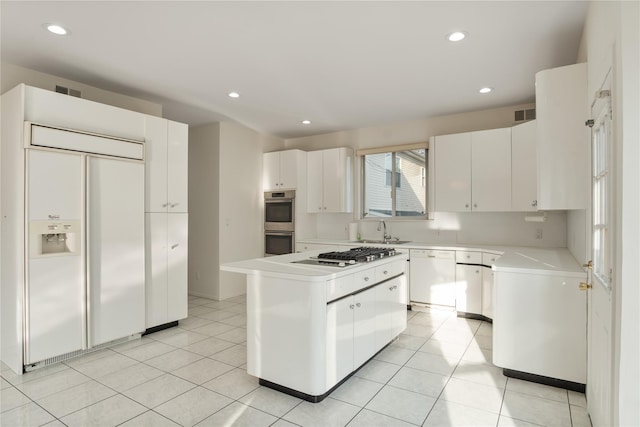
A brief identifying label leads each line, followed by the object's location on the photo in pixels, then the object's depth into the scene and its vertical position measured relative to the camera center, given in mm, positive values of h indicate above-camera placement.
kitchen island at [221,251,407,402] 2299 -767
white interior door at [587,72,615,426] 1567 -294
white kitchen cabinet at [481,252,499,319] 4016 -821
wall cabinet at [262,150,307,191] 5625 +706
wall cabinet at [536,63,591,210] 2434 +520
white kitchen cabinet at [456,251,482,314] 4180 -836
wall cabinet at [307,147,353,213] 5461 +505
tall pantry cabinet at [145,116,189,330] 3719 -82
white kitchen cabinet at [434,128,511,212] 4215 +511
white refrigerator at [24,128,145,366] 2820 -305
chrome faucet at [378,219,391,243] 5246 -296
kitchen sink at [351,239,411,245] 4945 -420
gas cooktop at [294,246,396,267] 2713 -365
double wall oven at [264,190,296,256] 5660 -153
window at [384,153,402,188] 5348 +650
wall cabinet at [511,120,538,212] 3928 +503
